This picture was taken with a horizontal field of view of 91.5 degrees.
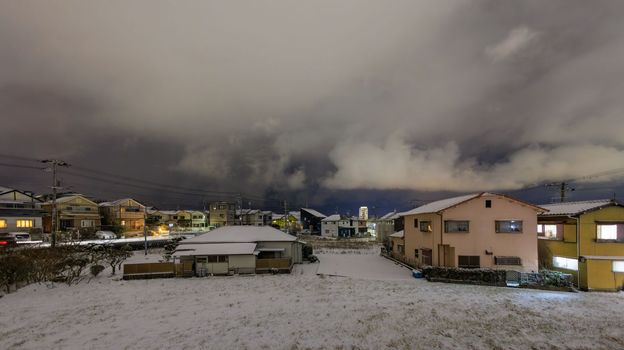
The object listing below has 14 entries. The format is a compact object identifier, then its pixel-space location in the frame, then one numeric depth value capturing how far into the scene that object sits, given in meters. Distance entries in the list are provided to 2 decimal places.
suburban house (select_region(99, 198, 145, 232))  75.56
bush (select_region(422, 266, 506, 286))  25.02
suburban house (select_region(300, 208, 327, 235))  97.19
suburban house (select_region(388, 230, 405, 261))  38.47
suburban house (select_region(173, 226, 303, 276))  29.48
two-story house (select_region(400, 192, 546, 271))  27.78
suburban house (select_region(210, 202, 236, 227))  98.38
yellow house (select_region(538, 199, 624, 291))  23.62
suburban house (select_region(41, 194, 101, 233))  64.94
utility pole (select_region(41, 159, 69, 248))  35.63
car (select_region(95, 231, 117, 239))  61.81
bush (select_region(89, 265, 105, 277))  27.47
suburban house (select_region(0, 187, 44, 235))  51.28
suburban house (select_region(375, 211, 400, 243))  63.92
